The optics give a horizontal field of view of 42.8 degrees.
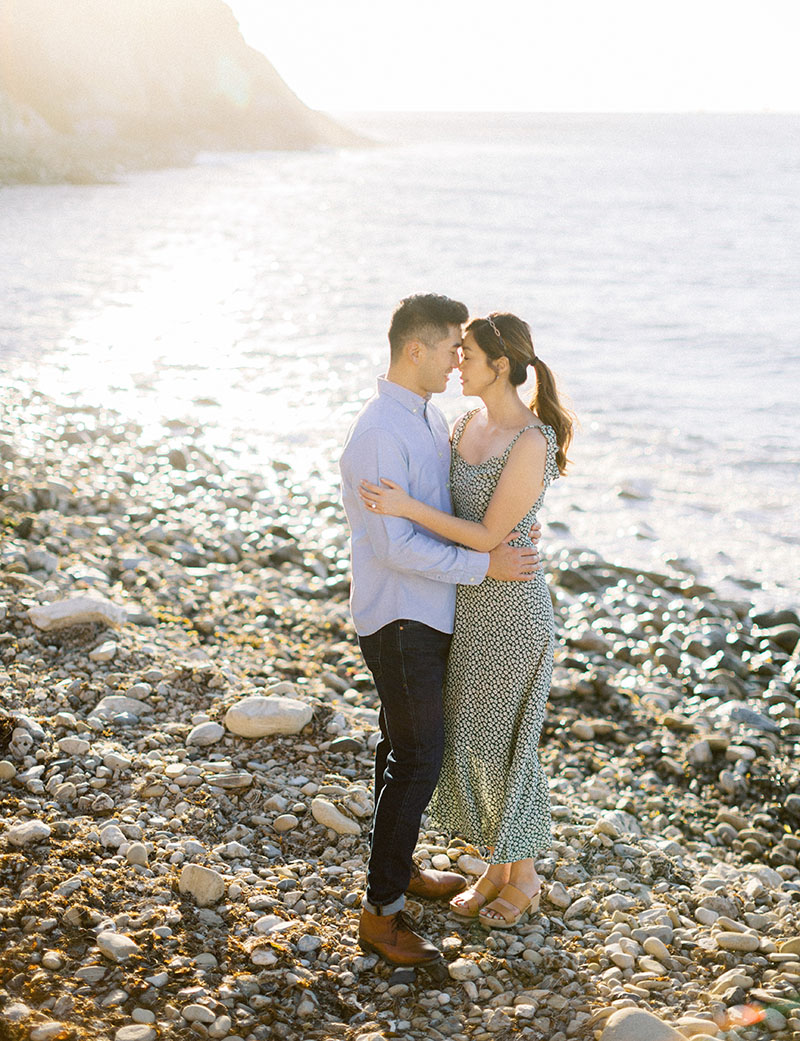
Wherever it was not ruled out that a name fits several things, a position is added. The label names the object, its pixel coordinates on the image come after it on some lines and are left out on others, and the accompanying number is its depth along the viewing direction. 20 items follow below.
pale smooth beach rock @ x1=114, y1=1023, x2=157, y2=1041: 3.15
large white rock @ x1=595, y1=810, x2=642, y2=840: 4.90
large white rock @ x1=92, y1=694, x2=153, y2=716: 5.11
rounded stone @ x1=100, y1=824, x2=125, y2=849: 4.09
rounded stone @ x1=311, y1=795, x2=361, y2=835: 4.49
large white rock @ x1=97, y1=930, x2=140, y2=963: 3.46
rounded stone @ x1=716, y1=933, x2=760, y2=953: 4.00
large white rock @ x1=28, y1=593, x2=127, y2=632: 5.75
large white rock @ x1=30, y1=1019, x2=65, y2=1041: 3.06
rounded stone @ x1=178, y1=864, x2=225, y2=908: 3.85
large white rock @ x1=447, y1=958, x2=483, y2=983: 3.72
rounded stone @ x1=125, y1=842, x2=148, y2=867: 4.00
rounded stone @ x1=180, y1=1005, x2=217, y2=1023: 3.29
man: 3.52
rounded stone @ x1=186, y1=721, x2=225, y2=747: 4.96
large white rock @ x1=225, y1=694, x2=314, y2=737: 5.03
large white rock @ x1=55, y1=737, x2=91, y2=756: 4.66
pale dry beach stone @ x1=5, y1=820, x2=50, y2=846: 3.97
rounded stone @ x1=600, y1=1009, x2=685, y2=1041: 3.32
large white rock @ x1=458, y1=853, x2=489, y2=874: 4.39
